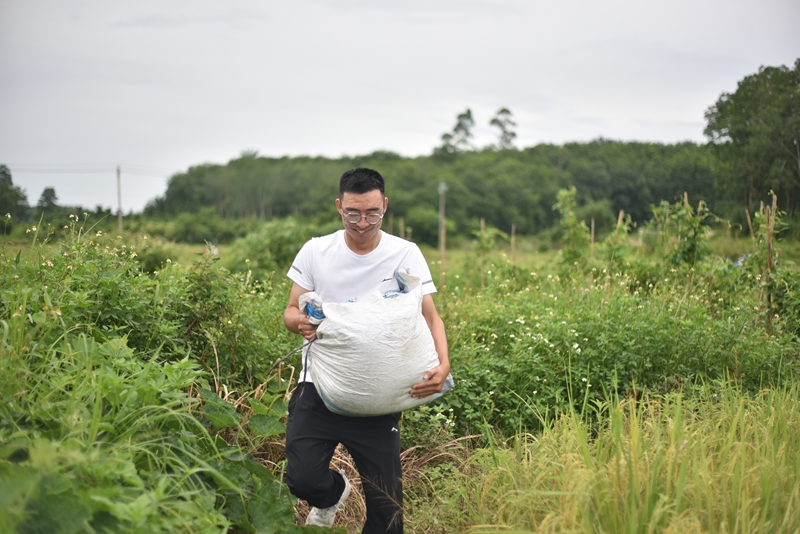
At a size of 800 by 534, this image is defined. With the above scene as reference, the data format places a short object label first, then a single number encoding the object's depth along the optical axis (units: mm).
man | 2943
